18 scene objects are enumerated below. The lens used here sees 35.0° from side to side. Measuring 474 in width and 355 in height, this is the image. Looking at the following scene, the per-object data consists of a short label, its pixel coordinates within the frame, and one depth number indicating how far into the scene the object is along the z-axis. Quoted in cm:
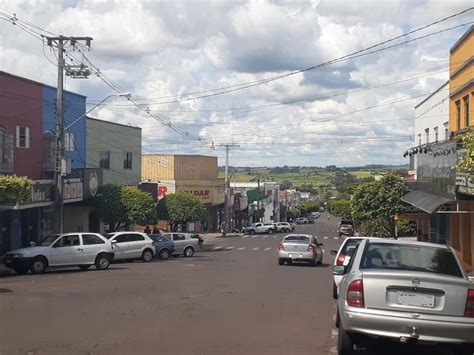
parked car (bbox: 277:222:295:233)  9338
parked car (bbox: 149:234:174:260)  3841
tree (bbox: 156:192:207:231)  5899
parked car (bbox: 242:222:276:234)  9038
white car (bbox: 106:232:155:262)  3444
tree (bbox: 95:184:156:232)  4475
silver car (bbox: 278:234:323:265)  3294
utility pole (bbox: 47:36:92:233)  3405
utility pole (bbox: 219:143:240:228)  8320
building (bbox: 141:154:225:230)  8231
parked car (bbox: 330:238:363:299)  1868
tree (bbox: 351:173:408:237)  4178
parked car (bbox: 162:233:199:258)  4074
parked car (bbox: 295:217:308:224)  13975
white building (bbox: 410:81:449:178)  3697
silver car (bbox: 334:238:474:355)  887
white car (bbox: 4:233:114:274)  2695
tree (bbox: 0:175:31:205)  2733
